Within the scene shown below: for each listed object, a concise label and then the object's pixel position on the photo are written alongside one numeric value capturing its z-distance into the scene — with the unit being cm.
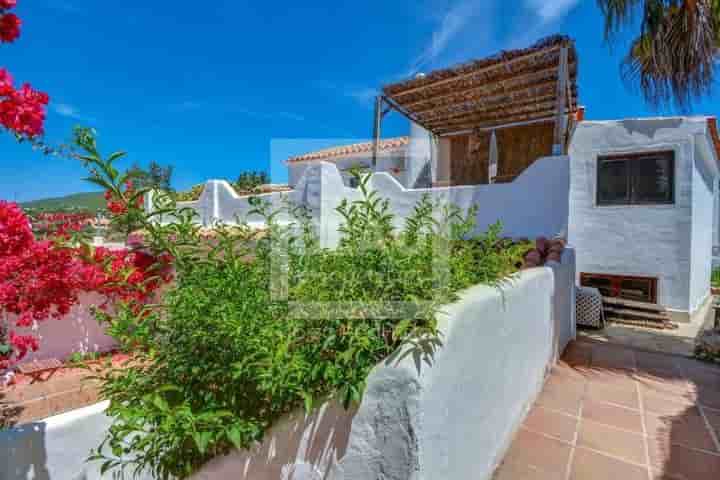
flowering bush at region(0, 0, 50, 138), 219
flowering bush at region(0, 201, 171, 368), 216
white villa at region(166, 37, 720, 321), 677
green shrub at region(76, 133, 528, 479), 180
